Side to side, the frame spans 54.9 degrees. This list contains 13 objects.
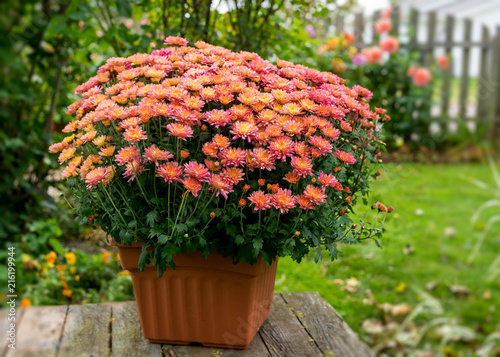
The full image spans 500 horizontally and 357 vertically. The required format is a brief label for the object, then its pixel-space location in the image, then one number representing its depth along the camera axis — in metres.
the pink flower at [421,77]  5.00
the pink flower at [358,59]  5.21
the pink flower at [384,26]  5.35
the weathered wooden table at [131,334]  1.40
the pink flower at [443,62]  5.28
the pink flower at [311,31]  4.15
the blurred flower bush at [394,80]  5.16
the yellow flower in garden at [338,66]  5.15
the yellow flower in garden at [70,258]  2.36
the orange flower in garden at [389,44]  5.18
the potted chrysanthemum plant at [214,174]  1.21
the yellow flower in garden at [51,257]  2.37
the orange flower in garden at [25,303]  1.76
